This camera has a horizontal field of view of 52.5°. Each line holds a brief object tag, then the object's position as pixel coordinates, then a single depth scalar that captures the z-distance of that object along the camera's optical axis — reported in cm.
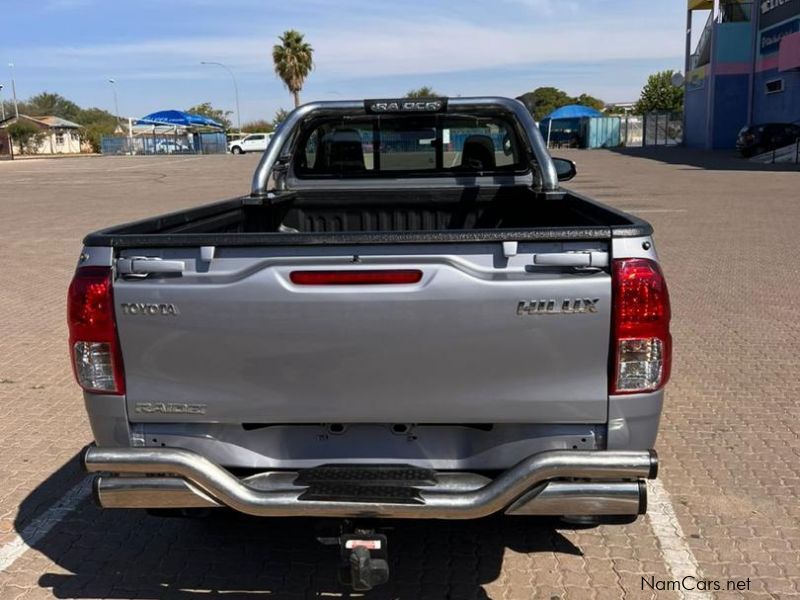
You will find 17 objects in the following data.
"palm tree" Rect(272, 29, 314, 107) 6328
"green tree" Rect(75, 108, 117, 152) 8727
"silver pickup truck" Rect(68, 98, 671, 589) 267
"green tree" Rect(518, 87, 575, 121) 10556
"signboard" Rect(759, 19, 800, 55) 3556
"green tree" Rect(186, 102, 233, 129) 11544
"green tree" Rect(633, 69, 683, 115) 7381
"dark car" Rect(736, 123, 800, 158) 3338
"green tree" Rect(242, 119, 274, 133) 9862
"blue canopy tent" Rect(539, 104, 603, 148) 6119
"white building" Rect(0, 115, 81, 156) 8469
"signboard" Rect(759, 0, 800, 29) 3519
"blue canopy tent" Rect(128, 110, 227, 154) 6631
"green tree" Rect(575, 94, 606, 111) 11024
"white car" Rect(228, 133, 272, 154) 6350
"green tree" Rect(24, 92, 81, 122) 11830
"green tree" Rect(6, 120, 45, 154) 7956
